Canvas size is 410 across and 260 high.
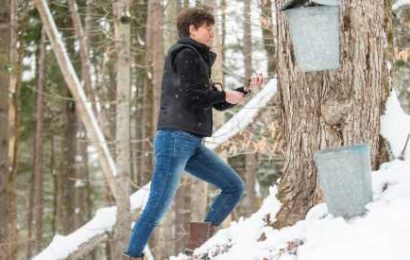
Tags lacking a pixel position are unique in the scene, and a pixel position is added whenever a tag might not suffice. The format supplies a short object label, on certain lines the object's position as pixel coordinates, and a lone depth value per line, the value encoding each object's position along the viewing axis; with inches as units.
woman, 307.0
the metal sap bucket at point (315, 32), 277.9
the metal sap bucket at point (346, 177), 255.1
